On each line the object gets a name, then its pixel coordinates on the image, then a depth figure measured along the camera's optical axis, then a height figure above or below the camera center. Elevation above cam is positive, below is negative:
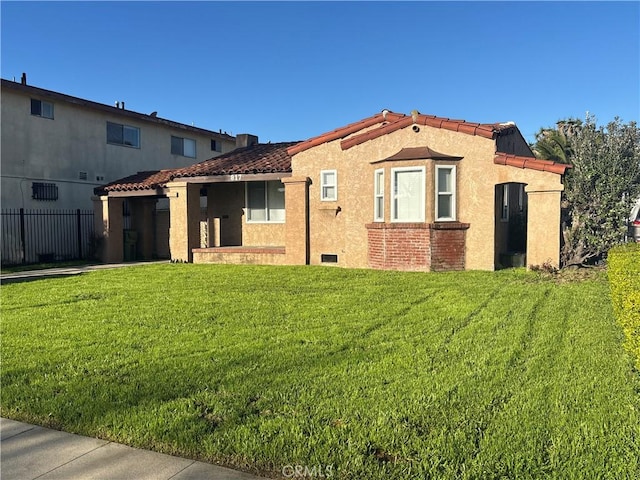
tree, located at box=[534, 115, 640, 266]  12.89 +0.76
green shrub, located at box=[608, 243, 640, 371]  4.62 -0.83
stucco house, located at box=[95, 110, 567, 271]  13.08 +0.59
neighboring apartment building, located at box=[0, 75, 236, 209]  18.86 +3.35
